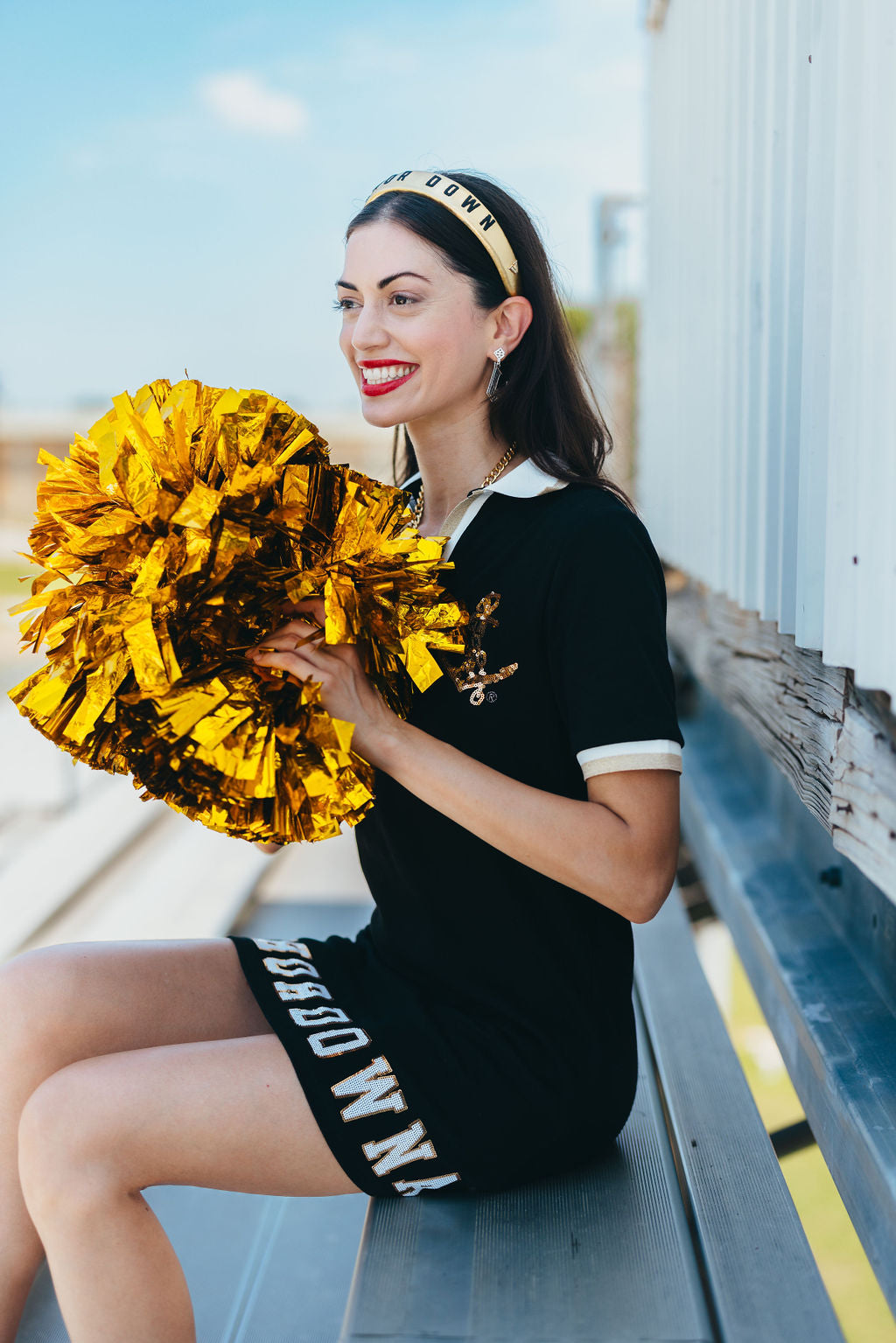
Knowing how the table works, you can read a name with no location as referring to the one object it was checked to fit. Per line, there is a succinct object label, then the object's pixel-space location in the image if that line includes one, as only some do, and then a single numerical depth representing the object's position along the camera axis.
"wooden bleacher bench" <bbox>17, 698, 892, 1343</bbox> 1.08
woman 1.13
